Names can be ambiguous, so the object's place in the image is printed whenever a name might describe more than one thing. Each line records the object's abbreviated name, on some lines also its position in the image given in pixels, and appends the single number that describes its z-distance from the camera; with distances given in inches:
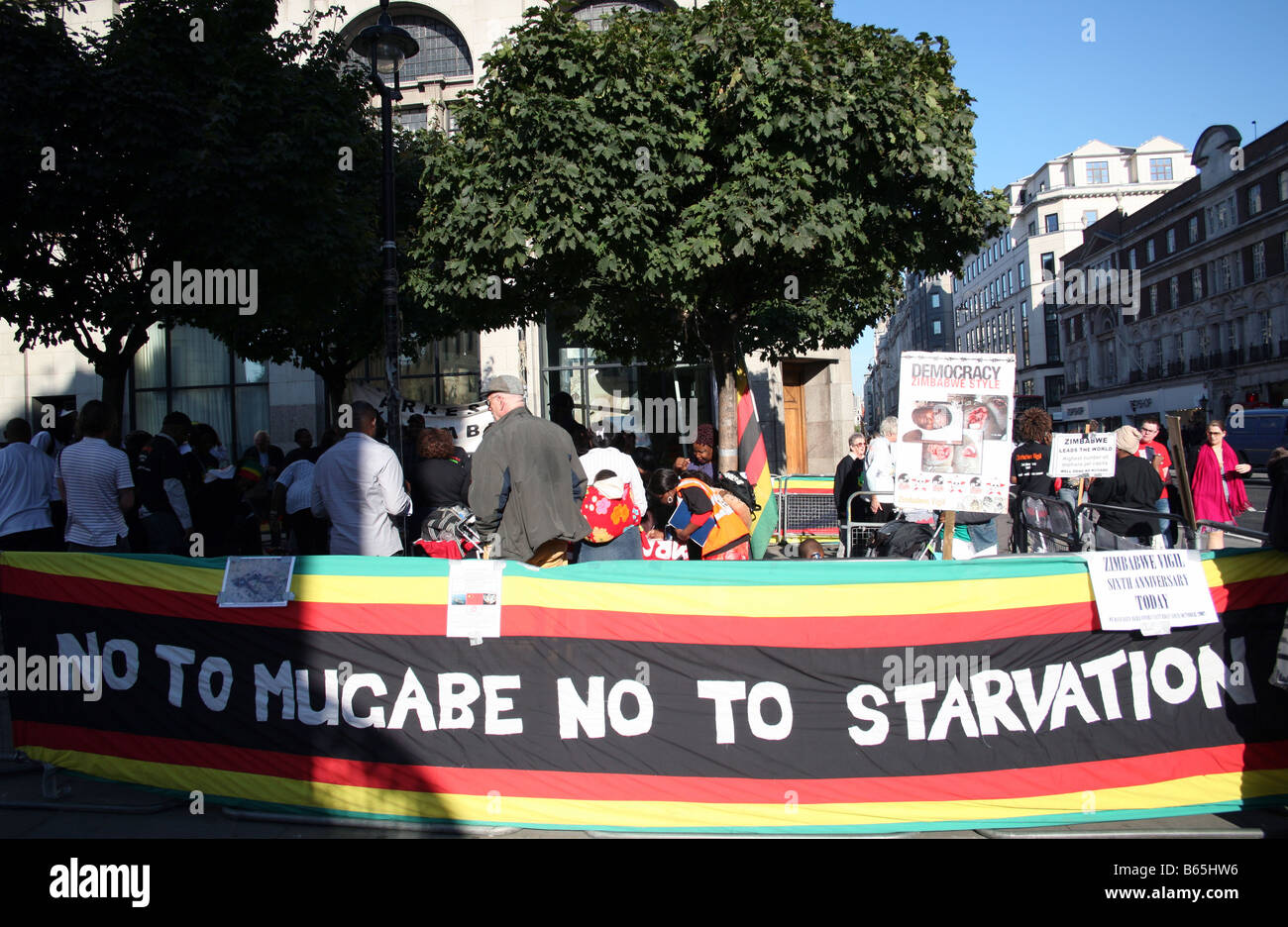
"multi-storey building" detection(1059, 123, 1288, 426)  1871.3
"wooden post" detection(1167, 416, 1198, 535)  223.0
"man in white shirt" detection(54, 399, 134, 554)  259.8
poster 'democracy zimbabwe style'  209.6
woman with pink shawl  462.9
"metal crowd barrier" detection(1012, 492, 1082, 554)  279.7
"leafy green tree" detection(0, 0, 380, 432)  410.9
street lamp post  424.5
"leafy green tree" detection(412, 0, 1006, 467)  421.7
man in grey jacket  202.2
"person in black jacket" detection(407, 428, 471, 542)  314.8
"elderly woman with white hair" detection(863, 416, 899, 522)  383.2
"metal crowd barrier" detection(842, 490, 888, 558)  378.9
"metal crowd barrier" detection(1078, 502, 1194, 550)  252.2
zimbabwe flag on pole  330.6
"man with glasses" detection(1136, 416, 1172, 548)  416.5
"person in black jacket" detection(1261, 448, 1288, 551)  171.0
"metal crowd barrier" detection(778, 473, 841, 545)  559.2
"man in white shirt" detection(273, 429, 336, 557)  349.7
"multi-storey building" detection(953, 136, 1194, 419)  3125.0
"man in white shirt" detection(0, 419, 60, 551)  267.9
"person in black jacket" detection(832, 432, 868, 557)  450.0
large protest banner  163.9
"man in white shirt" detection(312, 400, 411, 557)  236.2
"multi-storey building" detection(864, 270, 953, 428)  4825.3
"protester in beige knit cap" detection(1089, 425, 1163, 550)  336.2
